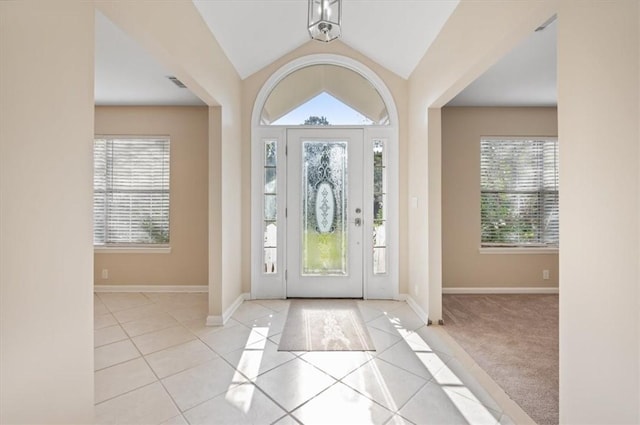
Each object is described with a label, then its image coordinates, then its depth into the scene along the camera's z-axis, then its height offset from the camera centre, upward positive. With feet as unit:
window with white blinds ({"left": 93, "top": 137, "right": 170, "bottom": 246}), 14.88 +1.16
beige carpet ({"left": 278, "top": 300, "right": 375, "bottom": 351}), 9.18 -3.71
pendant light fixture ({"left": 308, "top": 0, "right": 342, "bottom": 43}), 6.28 +3.81
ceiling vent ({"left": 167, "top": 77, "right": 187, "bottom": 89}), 11.78 +5.01
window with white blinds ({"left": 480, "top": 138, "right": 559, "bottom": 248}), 14.74 +1.15
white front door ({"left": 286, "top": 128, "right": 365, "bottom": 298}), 13.39 +0.07
